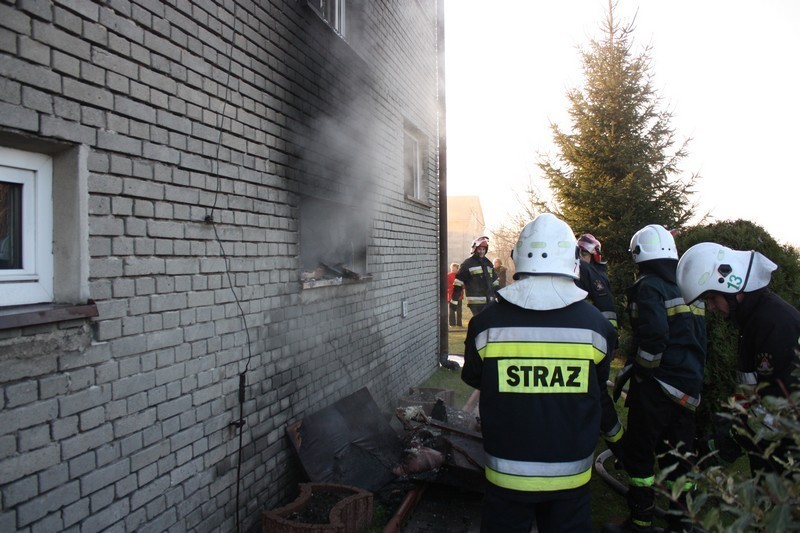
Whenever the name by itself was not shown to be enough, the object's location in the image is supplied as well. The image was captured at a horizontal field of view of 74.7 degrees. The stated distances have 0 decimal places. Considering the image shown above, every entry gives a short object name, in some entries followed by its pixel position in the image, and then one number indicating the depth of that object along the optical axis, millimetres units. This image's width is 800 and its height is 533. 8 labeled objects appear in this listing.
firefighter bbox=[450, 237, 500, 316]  10570
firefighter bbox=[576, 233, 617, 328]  5887
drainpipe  9750
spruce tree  11492
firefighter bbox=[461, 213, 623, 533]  2652
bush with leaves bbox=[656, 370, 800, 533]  1159
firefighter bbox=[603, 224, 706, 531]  3934
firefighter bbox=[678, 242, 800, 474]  3066
